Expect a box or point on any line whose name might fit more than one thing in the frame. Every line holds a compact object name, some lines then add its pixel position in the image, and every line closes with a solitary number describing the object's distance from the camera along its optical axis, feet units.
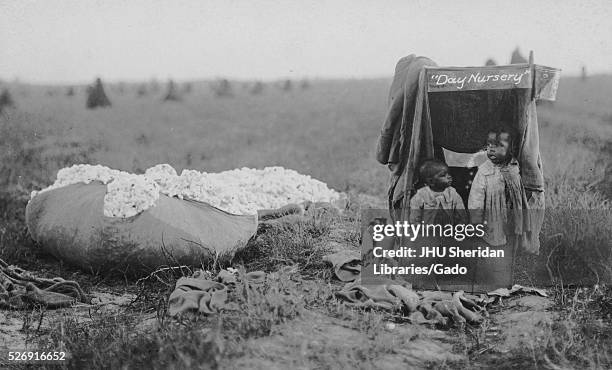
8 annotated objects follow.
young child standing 16.37
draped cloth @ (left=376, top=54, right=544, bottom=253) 16.20
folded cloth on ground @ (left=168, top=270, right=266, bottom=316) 13.94
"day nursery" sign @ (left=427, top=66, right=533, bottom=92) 15.97
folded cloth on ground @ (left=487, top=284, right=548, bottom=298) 15.79
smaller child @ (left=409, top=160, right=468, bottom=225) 16.70
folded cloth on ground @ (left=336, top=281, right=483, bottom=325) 14.29
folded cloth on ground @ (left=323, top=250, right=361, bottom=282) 17.10
